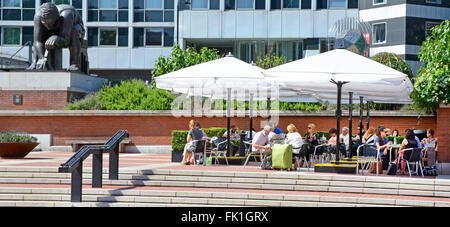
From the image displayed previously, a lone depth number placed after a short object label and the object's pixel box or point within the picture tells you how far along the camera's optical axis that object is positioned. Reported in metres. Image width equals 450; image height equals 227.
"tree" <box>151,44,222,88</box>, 34.44
